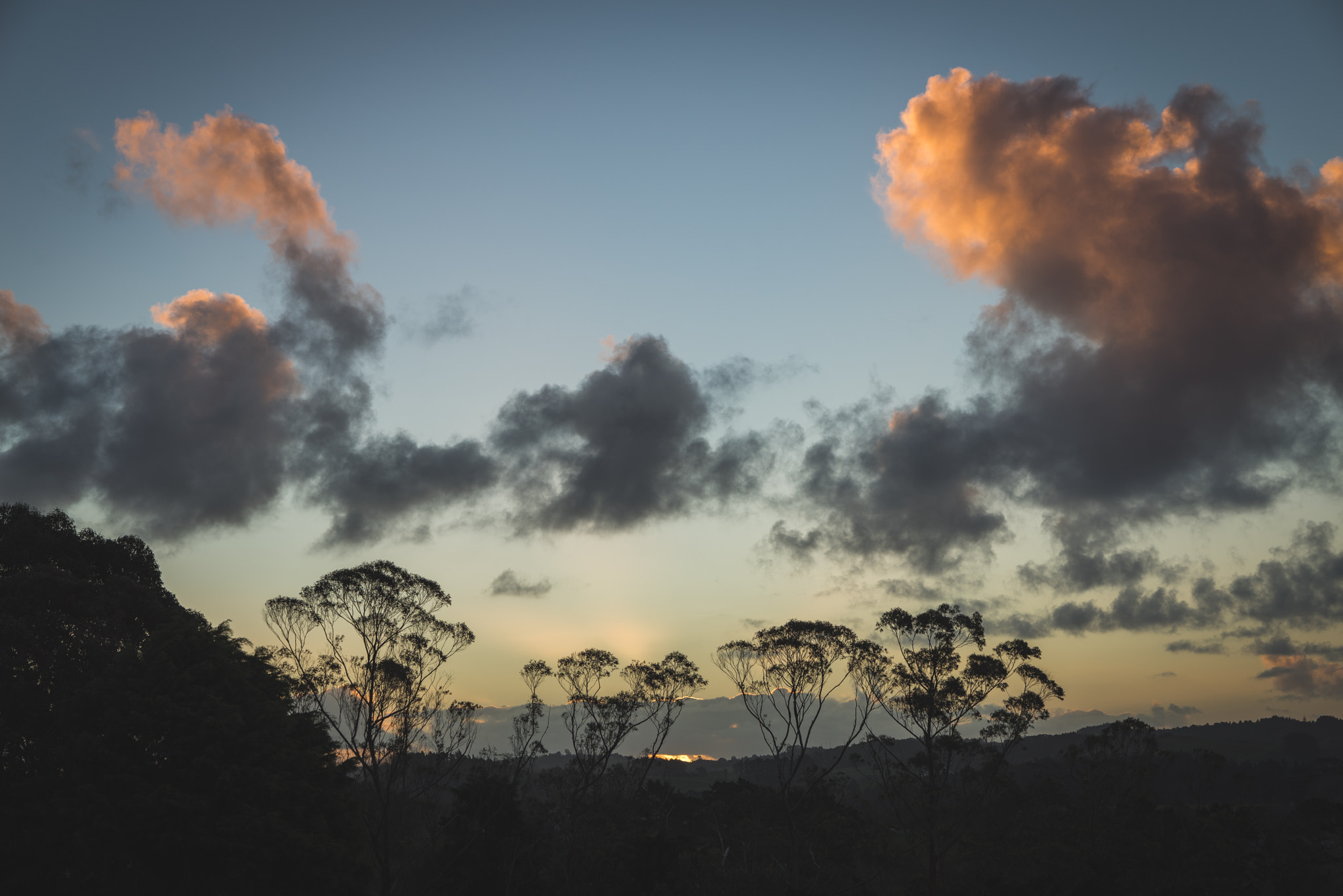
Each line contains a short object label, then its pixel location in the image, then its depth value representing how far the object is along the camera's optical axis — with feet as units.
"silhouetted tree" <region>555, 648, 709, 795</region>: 186.80
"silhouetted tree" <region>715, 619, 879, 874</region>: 166.91
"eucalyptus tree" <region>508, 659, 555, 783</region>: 187.42
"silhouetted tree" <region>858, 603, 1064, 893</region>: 153.69
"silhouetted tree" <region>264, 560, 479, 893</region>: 137.28
